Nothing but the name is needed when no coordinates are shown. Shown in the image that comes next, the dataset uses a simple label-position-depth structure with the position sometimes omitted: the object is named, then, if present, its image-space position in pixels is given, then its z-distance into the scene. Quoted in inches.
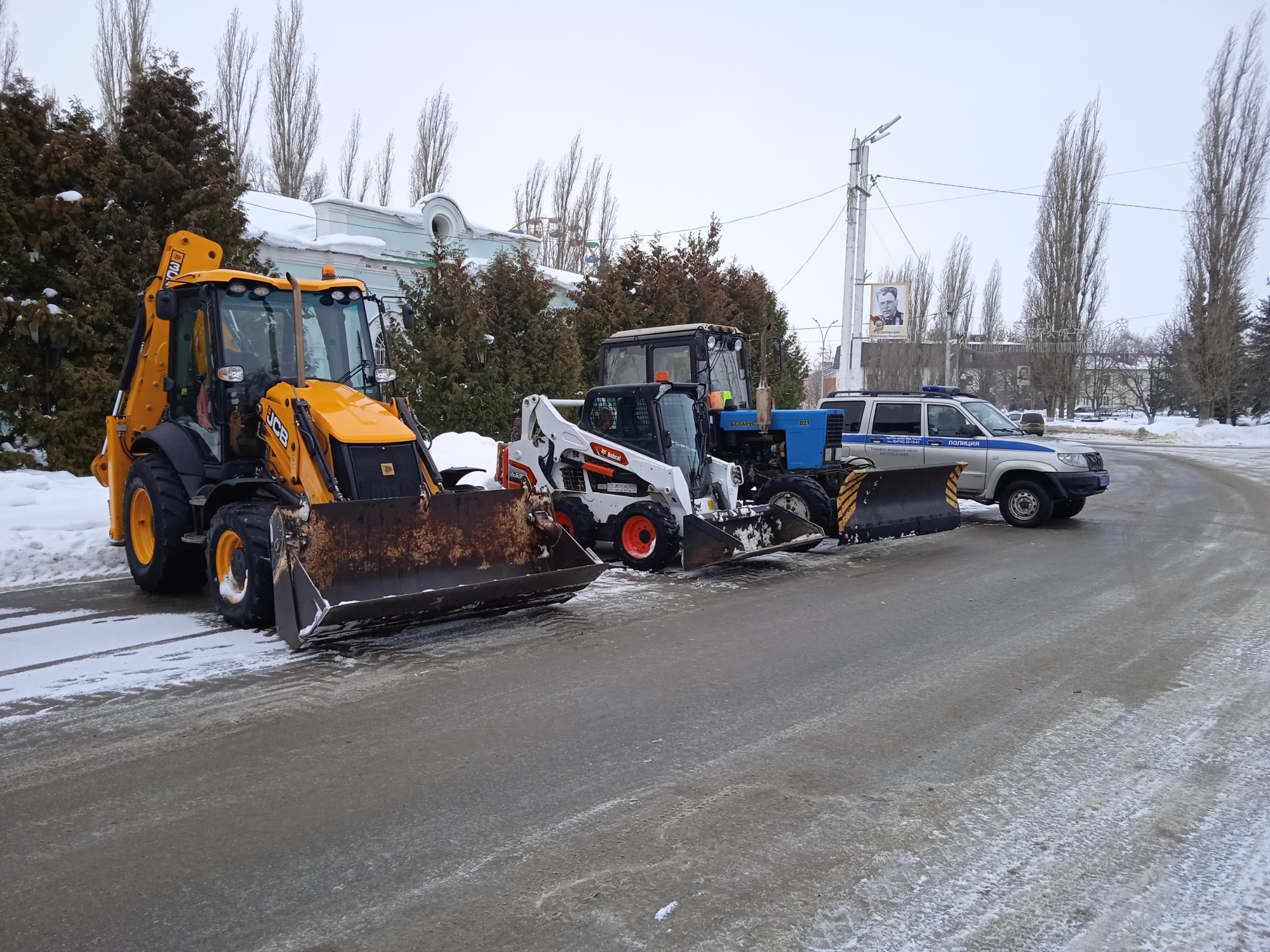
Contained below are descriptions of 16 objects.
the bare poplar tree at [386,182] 1764.3
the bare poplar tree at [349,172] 1731.1
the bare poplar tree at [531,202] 1980.8
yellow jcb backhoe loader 272.1
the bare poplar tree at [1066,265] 1945.1
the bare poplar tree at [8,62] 1079.0
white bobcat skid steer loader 396.8
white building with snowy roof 982.4
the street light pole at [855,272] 925.8
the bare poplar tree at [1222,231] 1691.7
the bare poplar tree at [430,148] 1758.1
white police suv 556.4
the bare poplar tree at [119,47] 1268.5
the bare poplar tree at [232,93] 1475.1
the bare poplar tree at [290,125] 1512.1
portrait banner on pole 930.7
